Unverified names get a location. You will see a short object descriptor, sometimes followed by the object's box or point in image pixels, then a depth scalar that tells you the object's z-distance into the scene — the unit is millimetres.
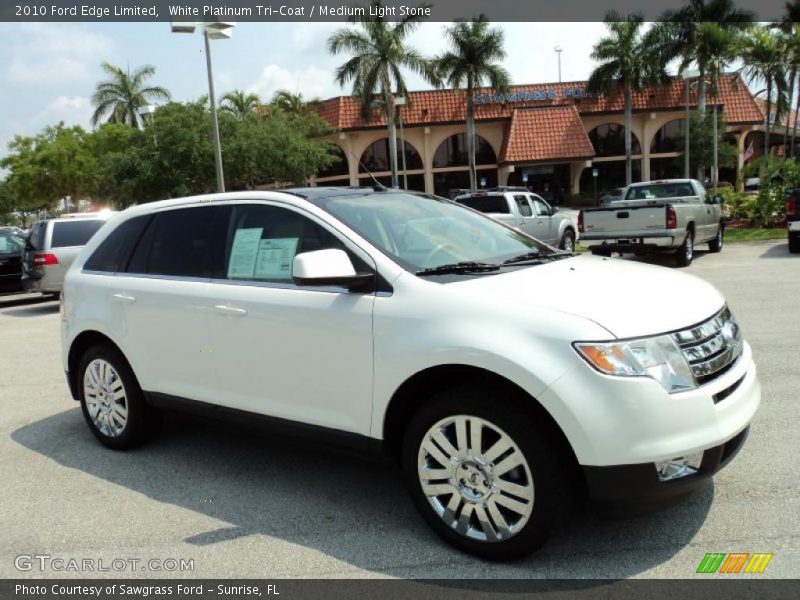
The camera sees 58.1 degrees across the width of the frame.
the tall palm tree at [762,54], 33094
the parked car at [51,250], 14086
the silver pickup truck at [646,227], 13906
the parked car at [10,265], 16219
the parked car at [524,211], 17062
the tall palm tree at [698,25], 38156
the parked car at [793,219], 14709
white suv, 3004
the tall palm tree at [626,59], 42094
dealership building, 46500
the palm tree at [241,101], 48688
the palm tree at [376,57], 37812
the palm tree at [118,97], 51875
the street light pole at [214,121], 17766
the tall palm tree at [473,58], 40625
